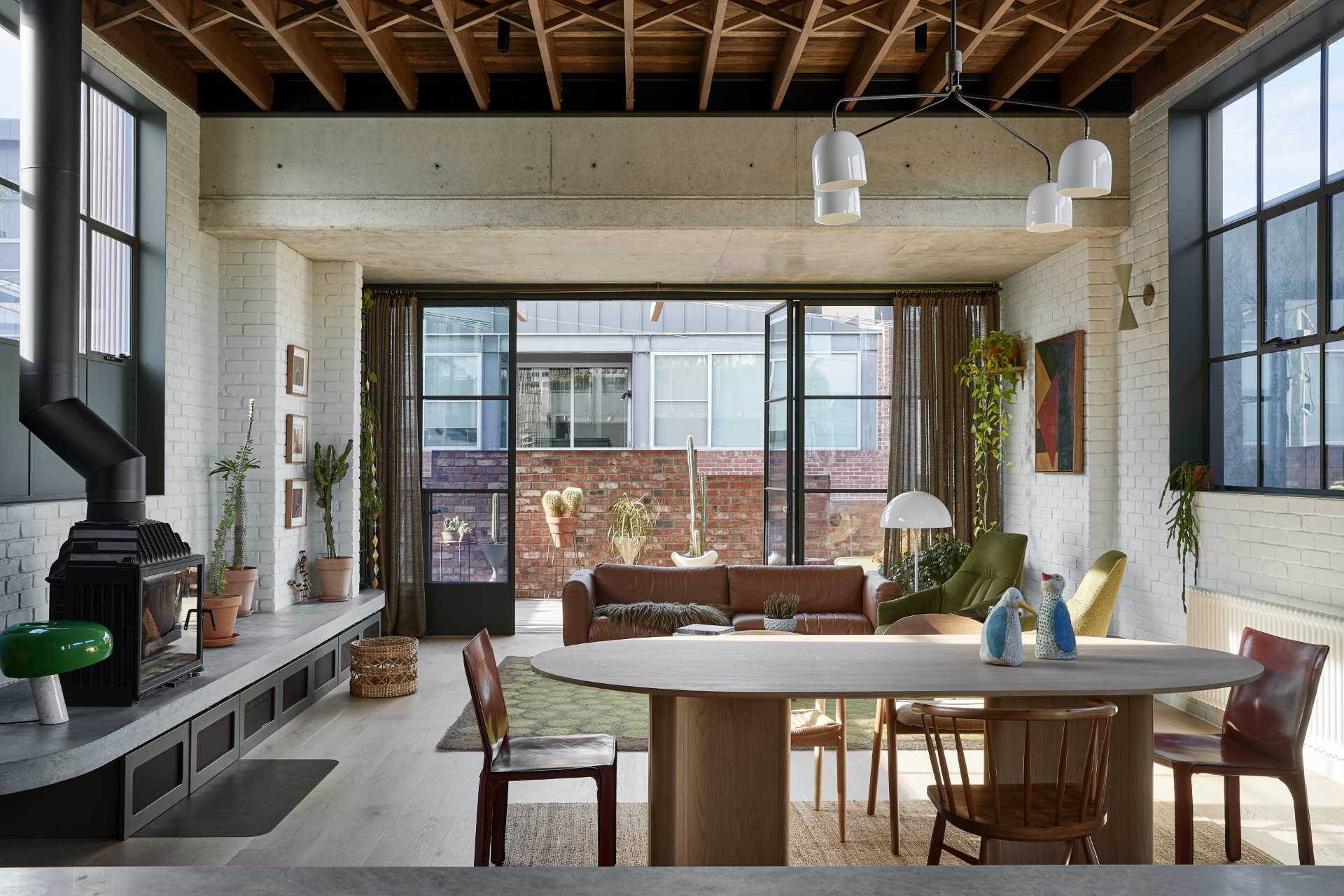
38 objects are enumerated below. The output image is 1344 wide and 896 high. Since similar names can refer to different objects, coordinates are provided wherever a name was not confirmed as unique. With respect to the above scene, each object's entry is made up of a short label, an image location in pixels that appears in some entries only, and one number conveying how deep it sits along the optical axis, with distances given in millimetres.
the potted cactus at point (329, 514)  6574
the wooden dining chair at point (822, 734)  3609
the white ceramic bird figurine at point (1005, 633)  3090
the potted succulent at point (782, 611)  5965
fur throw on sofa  6418
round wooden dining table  2799
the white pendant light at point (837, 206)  3361
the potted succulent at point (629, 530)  10242
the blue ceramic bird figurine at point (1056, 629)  3235
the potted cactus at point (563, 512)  10281
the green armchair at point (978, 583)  6242
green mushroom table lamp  3242
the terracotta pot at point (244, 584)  5664
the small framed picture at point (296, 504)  6395
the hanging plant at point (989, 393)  7246
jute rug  3480
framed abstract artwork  6219
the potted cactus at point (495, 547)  7887
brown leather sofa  6957
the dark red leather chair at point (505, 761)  2975
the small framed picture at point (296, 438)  6398
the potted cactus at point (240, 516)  5668
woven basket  5863
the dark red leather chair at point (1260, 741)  3047
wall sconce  5621
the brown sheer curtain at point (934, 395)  7699
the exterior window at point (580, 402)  11211
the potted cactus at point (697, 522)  9867
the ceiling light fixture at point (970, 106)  3070
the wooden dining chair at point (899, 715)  3566
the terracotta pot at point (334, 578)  6559
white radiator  4125
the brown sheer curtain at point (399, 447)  7801
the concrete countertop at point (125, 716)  3174
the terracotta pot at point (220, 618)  4883
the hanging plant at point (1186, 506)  5176
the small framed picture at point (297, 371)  6418
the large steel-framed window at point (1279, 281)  4430
